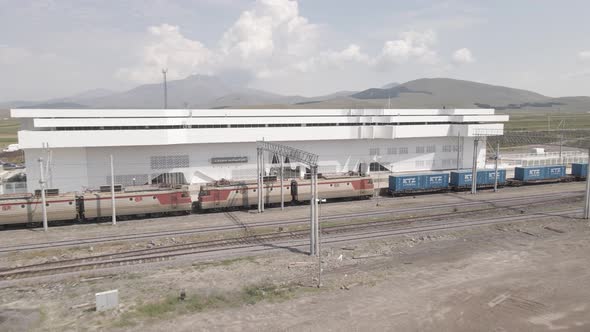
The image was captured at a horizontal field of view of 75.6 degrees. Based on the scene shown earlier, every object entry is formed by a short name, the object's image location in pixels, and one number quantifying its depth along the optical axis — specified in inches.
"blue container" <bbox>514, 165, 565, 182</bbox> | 2292.1
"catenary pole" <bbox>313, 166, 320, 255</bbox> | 1055.7
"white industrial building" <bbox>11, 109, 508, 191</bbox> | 1871.3
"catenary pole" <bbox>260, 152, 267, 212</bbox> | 1635.8
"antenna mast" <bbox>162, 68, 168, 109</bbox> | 2579.7
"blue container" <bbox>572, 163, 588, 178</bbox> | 2466.8
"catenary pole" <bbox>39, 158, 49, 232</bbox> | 1346.0
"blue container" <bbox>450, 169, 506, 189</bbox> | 2091.5
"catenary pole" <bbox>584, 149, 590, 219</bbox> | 1485.0
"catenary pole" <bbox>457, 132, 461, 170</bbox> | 2642.7
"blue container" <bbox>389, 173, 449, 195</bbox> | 1974.7
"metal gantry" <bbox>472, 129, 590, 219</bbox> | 1491.1
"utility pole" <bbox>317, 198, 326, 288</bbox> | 859.3
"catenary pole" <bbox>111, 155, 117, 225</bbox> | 1427.2
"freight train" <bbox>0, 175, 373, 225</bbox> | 1376.7
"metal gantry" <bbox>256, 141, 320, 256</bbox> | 1057.1
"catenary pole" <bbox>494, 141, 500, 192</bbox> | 2092.8
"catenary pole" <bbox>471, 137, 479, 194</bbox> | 2043.6
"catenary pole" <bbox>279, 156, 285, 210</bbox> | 1692.9
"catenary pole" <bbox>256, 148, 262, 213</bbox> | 1642.2
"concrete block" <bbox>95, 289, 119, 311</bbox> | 741.3
